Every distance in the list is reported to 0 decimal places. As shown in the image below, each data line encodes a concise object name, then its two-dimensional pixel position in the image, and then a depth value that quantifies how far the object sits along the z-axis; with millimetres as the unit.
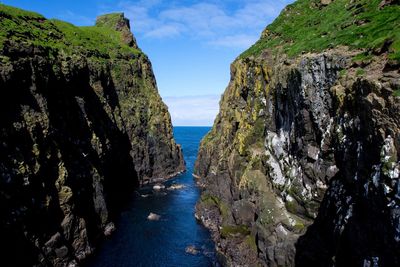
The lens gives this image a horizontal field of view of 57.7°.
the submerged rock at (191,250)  57609
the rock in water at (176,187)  103350
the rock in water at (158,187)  102412
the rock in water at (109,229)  65562
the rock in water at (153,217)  75094
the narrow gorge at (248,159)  28109
